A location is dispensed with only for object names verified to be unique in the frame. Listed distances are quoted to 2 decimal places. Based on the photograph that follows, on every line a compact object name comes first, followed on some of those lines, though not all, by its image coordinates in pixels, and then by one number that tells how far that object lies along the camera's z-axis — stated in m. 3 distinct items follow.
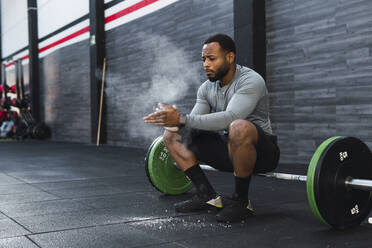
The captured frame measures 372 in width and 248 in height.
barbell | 1.83
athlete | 2.02
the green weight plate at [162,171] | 2.73
